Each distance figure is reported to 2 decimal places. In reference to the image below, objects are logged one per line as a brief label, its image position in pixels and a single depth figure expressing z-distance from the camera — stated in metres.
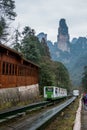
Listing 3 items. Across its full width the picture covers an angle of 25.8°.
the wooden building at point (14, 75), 20.86
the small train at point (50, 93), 33.71
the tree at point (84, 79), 100.44
